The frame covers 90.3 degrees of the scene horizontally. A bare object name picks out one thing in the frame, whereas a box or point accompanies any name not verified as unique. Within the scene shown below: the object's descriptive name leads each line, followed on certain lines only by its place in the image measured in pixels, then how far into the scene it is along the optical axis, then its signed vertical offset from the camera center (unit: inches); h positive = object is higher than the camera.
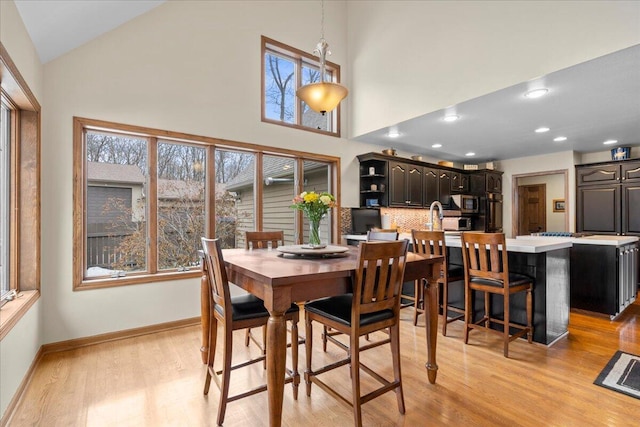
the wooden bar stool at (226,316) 72.5 -25.5
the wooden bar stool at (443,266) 124.5 -22.6
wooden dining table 62.3 -15.8
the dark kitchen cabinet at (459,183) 249.4 +22.9
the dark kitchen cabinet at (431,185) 227.6 +18.7
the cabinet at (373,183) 204.4 +18.7
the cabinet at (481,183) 261.4 +23.0
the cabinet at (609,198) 208.5 +8.7
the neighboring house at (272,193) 162.1 +9.9
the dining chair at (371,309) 68.2 -23.4
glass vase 95.0 -7.7
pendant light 95.3 +36.2
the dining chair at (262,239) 123.3 -10.8
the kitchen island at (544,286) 114.4 -27.9
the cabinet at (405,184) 205.8 +18.1
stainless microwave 245.6 +7.0
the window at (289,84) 170.2 +71.1
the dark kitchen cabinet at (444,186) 238.2 +18.7
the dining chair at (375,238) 105.1 -9.1
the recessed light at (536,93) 124.2 +47.0
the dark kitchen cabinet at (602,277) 142.9 -31.4
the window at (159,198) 123.3 +6.5
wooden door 334.3 +3.0
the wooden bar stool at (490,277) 107.0 -23.8
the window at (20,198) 92.7 +4.7
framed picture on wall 316.2 +5.7
